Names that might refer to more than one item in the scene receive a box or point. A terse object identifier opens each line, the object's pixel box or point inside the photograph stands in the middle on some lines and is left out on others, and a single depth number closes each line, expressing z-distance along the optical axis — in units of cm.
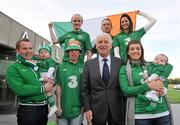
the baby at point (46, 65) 225
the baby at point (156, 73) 190
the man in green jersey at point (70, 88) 216
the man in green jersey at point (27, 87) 200
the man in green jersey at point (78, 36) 286
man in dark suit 199
